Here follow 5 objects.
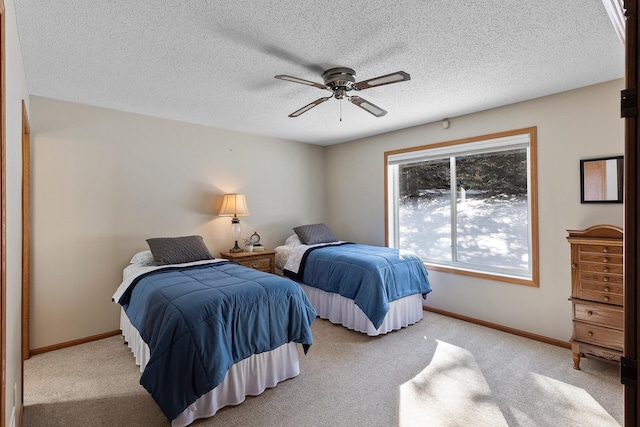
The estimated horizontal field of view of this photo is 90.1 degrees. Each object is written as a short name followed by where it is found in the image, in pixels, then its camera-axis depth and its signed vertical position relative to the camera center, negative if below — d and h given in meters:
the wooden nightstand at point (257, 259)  4.01 -0.54
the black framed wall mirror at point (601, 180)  2.76 +0.31
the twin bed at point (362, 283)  3.32 -0.76
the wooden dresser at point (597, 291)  2.51 -0.63
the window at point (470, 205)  3.50 +0.13
